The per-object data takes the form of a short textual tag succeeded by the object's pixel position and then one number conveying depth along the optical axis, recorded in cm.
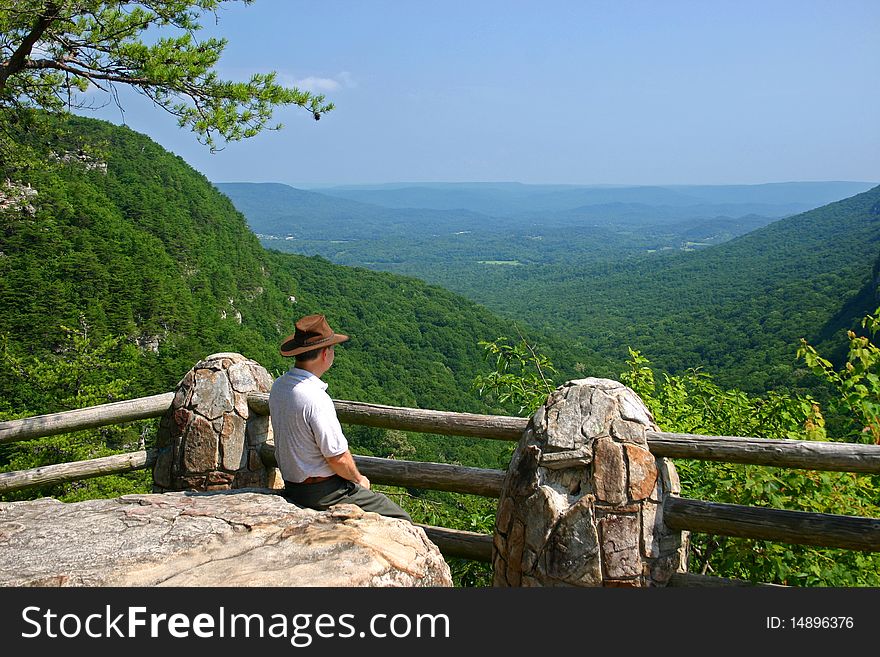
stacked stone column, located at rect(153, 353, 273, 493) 408
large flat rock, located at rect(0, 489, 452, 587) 235
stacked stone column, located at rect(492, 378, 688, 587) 295
